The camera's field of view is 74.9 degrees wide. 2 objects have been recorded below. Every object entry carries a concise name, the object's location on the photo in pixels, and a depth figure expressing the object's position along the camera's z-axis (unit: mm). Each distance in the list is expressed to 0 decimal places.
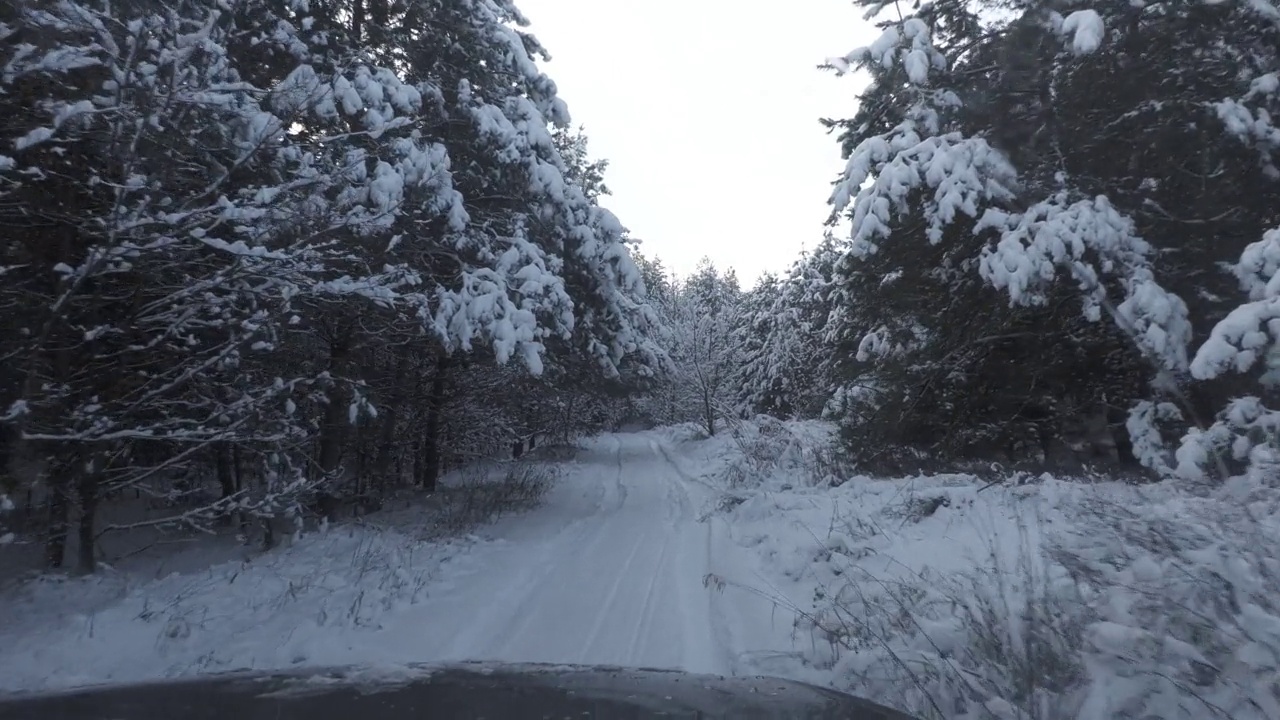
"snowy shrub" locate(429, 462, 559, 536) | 12741
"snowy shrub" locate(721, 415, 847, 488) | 15758
